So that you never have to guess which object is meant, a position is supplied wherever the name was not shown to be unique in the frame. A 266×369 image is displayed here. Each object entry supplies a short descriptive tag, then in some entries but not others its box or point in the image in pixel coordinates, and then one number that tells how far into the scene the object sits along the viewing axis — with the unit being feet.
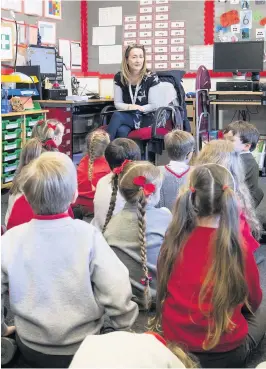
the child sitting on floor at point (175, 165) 8.13
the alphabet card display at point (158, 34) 19.93
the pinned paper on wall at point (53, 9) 18.70
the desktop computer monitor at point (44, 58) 17.19
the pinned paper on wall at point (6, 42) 15.79
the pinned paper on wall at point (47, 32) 18.54
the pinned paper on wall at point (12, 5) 16.53
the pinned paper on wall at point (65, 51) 19.63
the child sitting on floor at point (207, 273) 4.77
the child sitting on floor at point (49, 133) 9.41
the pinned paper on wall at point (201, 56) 19.44
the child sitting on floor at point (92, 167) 9.76
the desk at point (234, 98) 16.90
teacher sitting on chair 13.66
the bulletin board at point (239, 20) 18.62
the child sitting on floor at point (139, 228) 6.19
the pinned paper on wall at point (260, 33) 18.66
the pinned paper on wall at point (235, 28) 18.97
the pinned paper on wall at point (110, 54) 20.89
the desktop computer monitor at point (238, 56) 18.13
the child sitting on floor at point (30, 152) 8.25
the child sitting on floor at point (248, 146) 9.05
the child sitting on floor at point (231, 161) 7.45
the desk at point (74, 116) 16.55
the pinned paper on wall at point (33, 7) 17.66
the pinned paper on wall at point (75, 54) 20.47
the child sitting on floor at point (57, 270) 4.74
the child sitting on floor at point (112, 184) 7.25
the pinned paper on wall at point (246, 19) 18.76
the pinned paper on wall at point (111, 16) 20.70
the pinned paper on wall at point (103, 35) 20.88
